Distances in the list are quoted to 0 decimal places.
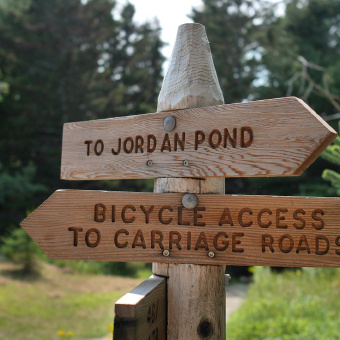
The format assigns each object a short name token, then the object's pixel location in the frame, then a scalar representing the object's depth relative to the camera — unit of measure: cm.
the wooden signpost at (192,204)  119
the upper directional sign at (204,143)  117
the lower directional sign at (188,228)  120
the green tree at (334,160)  212
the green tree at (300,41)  1163
